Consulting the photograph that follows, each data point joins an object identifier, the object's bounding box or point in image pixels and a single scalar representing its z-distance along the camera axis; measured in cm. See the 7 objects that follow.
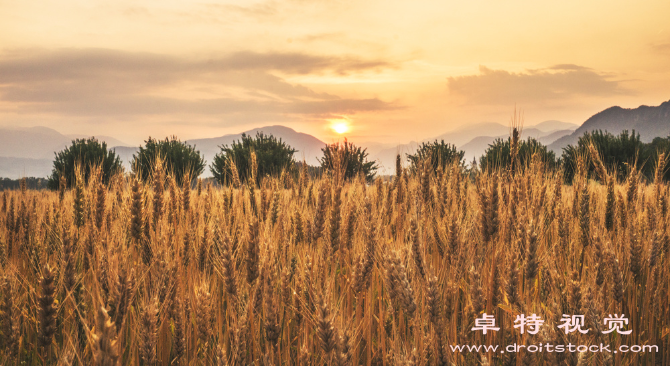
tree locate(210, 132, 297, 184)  2105
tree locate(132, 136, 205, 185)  2244
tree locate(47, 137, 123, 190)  2383
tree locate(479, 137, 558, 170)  1831
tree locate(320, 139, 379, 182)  1797
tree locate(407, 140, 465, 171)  1904
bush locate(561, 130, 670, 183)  2319
